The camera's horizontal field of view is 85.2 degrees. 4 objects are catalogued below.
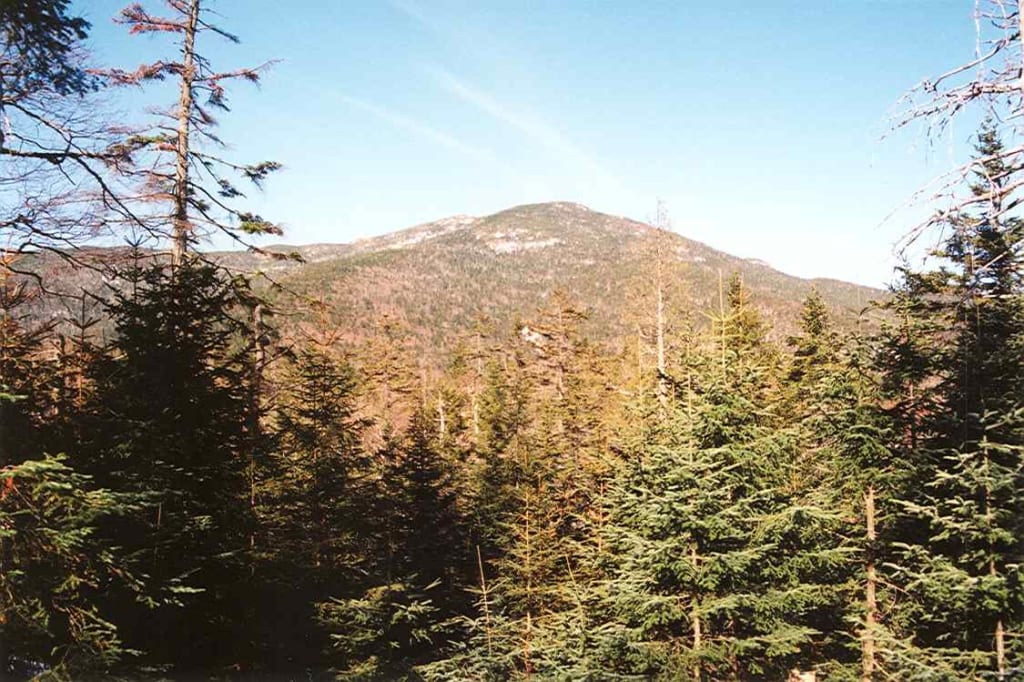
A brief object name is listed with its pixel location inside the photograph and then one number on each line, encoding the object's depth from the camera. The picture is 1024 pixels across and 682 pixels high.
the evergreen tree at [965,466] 8.77
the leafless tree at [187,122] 12.05
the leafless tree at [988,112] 4.75
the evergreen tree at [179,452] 8.26
